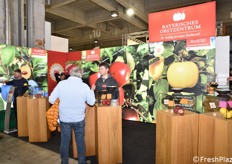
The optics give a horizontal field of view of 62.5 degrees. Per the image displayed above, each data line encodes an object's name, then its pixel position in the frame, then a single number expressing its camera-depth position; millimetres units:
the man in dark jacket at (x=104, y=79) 3911
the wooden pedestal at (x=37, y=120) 3916
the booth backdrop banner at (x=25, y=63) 4730
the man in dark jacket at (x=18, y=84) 4688
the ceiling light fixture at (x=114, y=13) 6968
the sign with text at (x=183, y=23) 4074
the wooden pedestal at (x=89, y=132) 3092
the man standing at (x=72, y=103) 2342
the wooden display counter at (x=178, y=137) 2227
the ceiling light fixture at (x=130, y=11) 6703
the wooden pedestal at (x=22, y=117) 4234
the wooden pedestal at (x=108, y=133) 2752
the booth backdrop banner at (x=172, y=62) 4250
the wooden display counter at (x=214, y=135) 1990
